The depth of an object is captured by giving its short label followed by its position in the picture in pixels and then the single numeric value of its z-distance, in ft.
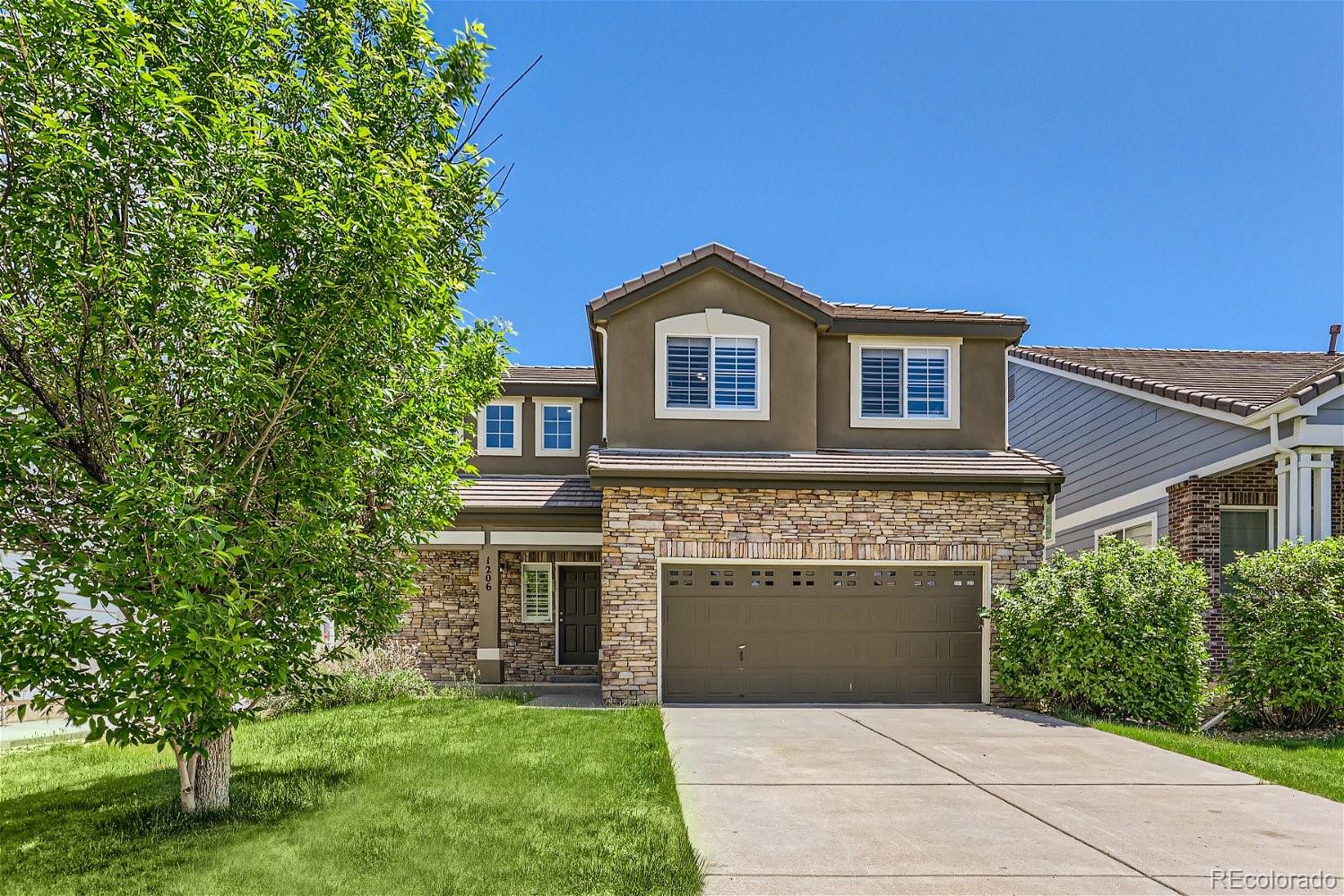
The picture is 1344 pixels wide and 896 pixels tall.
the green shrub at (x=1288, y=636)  32.48
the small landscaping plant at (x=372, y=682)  38.01
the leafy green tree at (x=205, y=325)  15.88
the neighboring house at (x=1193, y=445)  37.17
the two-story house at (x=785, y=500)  41.24
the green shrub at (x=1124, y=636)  35.42
